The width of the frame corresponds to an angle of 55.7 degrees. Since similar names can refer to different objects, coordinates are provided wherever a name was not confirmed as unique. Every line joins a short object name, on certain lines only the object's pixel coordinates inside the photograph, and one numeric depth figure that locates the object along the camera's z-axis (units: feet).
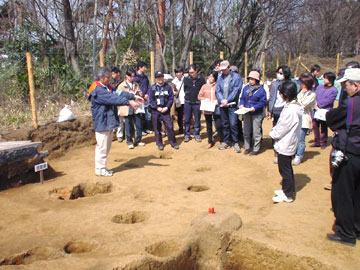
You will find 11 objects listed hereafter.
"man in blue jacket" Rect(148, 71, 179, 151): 26.53
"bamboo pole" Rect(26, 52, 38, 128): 24.34
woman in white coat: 15.88
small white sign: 19.08
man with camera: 11.40
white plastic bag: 27.96
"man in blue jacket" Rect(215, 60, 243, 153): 24.67
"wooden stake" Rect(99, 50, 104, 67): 31.22
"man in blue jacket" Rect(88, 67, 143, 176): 19.66
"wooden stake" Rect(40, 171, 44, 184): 19.72
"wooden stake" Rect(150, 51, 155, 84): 33.16
